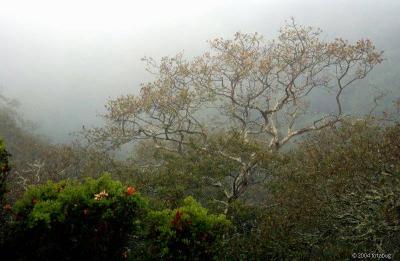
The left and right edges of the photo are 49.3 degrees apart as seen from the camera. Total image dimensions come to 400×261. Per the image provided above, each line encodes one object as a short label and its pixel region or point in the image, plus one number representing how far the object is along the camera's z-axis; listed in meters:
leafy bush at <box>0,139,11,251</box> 9.33
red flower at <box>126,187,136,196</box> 9.38
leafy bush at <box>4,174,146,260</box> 8.98
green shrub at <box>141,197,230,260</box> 9.09
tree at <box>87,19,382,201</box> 21.86
